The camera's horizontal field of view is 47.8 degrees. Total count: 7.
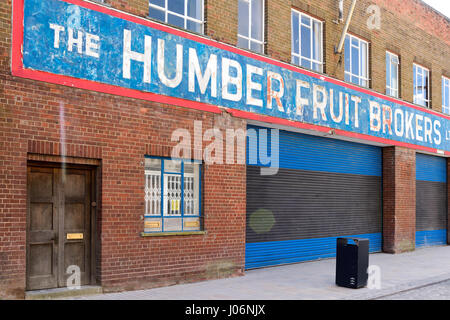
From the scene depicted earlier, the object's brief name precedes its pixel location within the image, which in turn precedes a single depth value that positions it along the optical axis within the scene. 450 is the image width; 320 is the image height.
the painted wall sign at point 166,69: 8.71
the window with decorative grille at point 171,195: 10.45
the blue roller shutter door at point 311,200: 13.38
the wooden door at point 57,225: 8.84
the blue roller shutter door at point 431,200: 20.11
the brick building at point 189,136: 8.70
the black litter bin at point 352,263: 10.38
